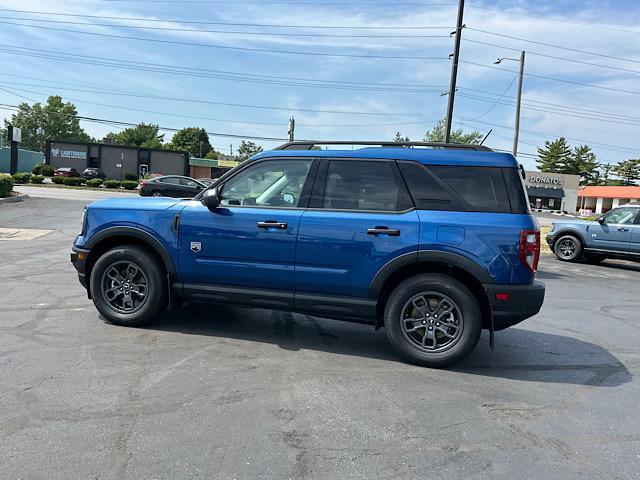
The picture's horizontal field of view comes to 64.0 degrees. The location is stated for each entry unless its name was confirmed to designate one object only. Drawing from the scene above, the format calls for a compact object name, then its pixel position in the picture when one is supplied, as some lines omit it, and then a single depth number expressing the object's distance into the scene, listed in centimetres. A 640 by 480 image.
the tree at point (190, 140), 12675
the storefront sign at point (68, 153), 6053
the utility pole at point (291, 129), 5331
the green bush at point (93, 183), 4206
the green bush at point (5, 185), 2109
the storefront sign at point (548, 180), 7806
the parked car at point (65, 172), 5138
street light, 3016
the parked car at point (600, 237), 1346
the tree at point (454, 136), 7950
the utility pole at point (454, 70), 1958
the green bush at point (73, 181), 4136
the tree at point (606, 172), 11300
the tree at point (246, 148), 14900
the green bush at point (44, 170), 5248
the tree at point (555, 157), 10181
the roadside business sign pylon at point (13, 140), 4241
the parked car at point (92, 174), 5378
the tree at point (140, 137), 11494
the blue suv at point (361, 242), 460
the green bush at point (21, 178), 3646
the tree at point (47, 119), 10881
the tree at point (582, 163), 10287
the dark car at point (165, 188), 2580
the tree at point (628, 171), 10106
